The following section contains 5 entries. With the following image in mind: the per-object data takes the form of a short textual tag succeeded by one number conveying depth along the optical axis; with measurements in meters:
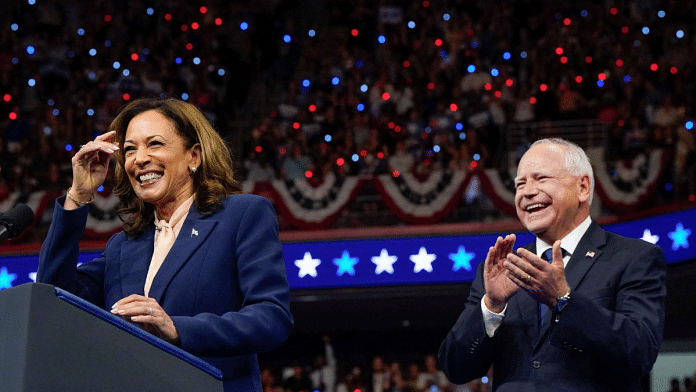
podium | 5.98
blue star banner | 17.22
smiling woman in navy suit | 6.49
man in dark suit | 6.68
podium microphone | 6.41
